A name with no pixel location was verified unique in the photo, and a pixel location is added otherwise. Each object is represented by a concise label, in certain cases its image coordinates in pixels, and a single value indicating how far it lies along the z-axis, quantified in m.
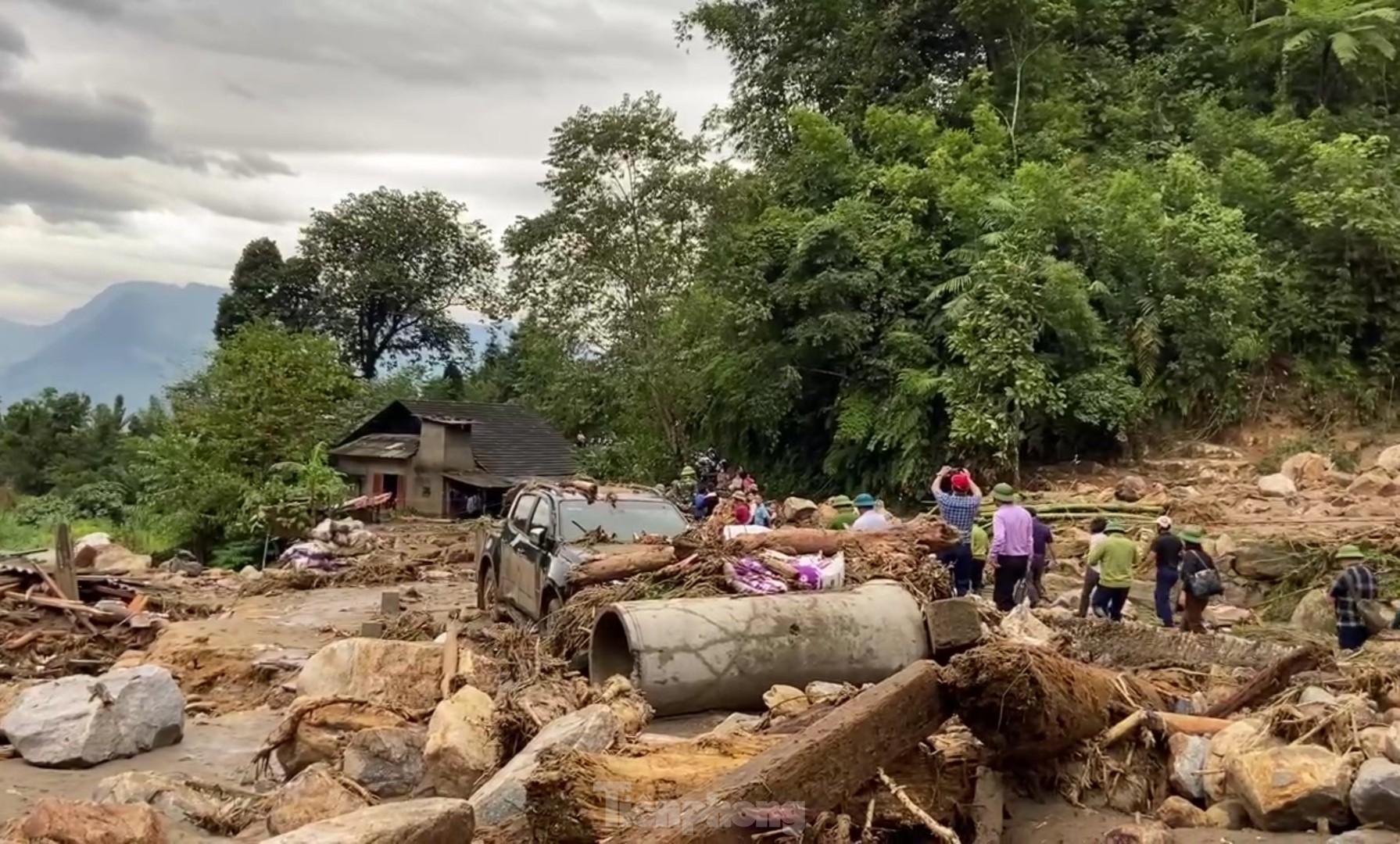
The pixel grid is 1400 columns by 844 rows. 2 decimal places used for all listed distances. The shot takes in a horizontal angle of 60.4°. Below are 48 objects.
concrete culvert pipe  8.41
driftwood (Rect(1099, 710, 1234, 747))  6.91
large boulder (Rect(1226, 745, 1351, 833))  5.99
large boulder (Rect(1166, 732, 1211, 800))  6.62
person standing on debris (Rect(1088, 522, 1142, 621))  11.76
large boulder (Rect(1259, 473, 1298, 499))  18.56
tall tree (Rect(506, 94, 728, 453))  28.94
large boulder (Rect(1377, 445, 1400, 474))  19.55
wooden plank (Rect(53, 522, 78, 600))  15.57
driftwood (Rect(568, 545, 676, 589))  10.32
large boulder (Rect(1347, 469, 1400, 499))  17.64
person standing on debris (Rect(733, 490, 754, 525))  14.58
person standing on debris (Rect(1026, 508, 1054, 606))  13.26
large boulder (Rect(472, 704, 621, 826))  6.23
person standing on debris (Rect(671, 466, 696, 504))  24.61
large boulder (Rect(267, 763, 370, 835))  6.57
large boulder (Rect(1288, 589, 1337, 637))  13.05
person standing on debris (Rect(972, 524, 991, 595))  13.18
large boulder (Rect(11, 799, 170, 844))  5.93
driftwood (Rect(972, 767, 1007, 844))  6.17
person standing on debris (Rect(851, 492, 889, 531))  12.73
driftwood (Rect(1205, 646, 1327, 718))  7.51
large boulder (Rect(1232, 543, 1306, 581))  14.62
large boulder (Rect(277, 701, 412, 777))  7.75
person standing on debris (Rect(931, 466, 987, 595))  12.90
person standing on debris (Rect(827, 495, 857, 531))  14.42
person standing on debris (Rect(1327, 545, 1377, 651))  10.52
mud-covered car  11.25
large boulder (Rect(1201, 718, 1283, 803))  6.52
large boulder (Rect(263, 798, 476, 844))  5.19
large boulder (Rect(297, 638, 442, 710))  9.03
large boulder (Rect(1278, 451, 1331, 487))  19.44
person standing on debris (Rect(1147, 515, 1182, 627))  12.32
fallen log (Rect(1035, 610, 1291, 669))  9.62
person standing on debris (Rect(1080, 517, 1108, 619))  12.27
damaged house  38.44
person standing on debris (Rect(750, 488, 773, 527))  15.74
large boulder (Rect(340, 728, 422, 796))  7.18
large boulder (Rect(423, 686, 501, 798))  7.01
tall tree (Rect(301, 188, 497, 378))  56.47
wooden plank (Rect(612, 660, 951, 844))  4.91
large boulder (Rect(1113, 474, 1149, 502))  19.64
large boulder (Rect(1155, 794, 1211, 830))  6.29
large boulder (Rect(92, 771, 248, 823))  6.95
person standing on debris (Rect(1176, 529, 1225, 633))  11.66
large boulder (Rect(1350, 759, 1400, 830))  5.76
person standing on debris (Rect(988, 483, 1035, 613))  12.26
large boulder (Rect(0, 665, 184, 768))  8.33
